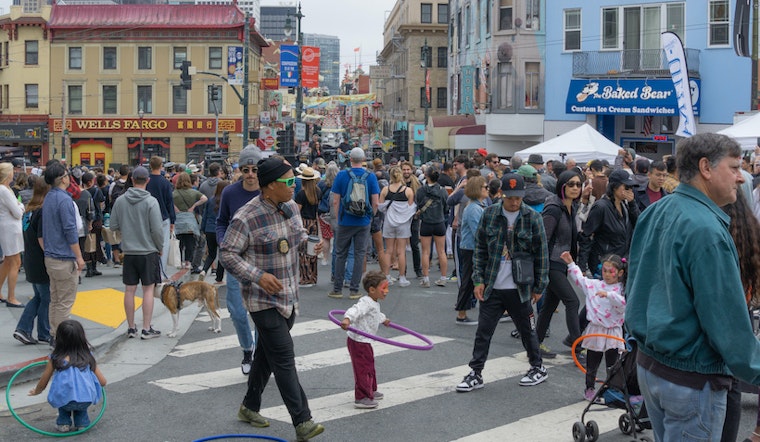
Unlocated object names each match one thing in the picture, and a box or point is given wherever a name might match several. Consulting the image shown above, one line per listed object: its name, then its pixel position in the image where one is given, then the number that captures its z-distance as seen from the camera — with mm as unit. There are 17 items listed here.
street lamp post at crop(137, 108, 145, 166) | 59125
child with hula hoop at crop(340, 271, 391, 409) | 7570
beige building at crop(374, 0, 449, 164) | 65750
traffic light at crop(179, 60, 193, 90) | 37938
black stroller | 6391
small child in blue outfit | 6871
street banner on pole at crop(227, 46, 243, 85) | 37934
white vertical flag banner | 20417
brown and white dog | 10578
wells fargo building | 61250
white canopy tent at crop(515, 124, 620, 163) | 22156
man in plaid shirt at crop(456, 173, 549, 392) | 8180
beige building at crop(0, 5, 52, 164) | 60906
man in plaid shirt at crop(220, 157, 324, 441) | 6605
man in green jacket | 3670
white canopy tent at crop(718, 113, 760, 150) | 17906
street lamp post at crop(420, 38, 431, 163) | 50375
